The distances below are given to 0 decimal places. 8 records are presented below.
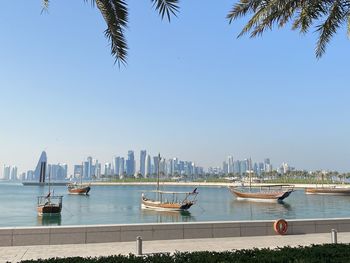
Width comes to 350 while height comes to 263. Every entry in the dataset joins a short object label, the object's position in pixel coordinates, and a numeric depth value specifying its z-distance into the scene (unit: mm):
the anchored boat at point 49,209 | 44500
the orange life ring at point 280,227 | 14938
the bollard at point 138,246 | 11086
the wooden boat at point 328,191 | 94625
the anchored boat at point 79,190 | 97375
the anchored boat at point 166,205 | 48969
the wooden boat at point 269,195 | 68644
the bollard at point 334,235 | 12627
